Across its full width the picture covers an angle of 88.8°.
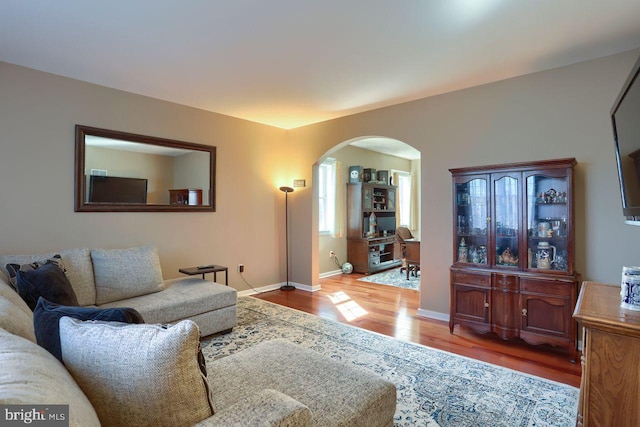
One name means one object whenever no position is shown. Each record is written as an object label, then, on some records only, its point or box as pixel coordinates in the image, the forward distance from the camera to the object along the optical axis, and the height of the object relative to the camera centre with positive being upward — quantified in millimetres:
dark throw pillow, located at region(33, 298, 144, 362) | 1138 -362
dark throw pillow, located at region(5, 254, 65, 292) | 2391 -380
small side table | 3820 -636
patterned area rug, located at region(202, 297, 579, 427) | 2031 -1237
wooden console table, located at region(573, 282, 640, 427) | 1379 -663
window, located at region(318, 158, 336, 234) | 6715 +416
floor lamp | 5527 -30
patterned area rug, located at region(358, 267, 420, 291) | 5633 -1190
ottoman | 1381 -795
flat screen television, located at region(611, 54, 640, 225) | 1665 +422
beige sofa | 2906 -710
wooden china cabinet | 2879 -362
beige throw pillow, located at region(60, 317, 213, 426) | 951 -464
